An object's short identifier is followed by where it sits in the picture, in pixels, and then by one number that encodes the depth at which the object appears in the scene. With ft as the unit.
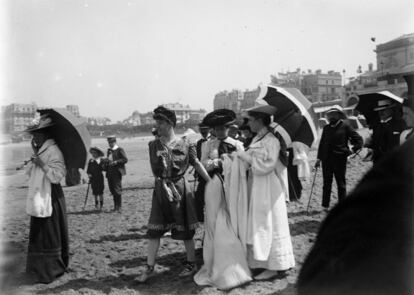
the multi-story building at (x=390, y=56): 147.33
